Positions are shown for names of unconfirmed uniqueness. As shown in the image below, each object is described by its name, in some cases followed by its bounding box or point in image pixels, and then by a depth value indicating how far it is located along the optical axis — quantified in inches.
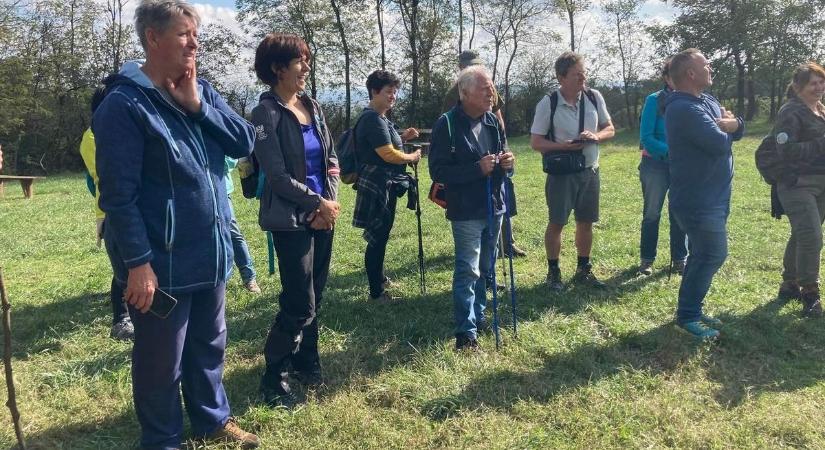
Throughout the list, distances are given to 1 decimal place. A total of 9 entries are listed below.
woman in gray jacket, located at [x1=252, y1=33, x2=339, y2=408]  128.3
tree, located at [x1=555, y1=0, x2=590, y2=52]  1450.5
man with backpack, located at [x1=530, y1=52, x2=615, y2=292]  201.8
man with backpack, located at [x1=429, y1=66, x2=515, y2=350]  156.6
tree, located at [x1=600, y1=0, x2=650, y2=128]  1482.5
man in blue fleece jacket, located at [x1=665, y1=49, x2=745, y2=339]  160.6
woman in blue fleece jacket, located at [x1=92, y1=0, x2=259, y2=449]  95.3
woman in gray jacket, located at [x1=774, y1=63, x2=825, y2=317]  179.3
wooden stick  108.1
